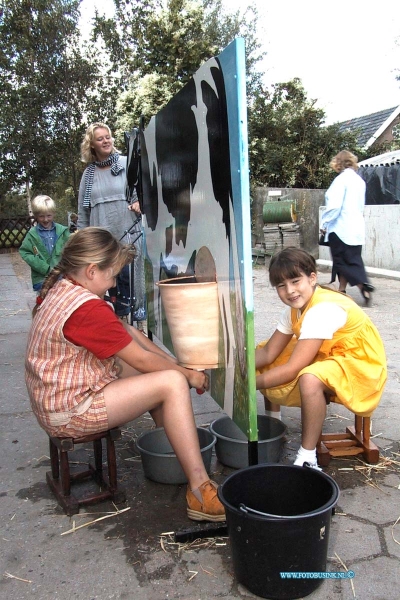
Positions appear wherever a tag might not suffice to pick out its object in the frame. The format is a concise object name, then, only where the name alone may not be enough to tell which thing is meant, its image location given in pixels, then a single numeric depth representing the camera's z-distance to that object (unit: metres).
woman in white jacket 6.84
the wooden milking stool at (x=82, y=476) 2.54
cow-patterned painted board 2.19
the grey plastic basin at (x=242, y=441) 2.79
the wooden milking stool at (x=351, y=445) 2.94
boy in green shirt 5.08
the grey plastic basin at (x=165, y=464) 2.78
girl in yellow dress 2.64
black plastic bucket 1.81
